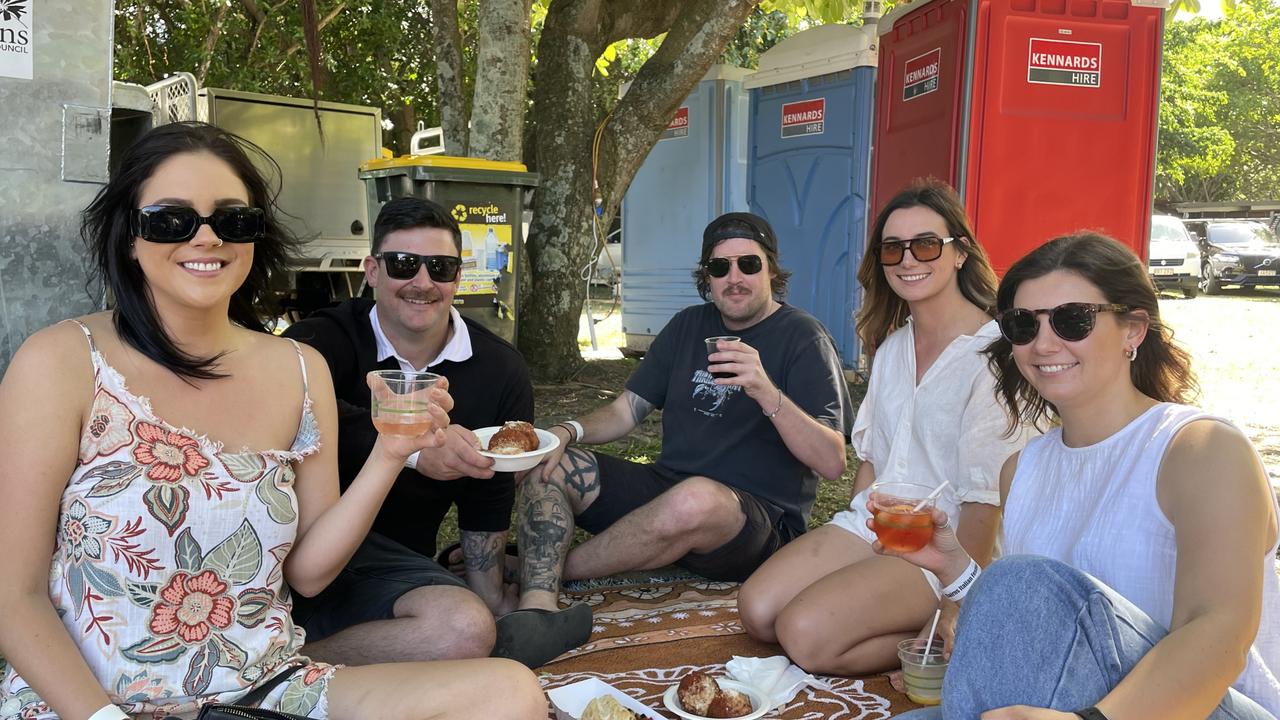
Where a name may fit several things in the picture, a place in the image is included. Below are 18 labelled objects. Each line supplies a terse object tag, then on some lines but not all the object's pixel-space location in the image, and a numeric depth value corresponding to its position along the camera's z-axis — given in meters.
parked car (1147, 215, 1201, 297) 21.11
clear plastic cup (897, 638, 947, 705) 2.91
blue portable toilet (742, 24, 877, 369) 8.25
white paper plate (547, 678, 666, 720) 2.78
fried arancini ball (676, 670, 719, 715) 2.75
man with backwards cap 3.80
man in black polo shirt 3.01
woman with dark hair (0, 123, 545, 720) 1.97
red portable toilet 6.04
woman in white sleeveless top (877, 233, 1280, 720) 1.92
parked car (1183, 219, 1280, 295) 21.55
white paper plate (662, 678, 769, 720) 2.72
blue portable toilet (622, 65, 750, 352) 9.80
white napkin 3.10
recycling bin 6.55
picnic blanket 3.15
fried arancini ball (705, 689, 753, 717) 2.73
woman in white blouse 3.12
